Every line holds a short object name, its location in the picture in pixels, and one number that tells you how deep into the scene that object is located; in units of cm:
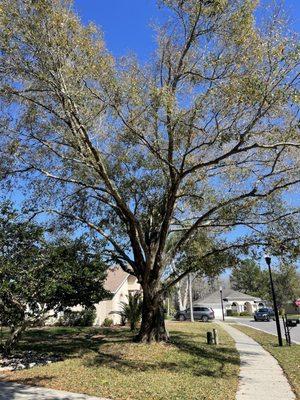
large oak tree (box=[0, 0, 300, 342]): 1247
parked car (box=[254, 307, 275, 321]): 4931
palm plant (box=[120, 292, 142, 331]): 2570
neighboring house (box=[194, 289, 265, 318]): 7612
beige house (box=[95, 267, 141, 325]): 3506
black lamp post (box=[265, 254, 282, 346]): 1883
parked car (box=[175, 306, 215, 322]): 4984
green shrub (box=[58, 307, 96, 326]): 2984
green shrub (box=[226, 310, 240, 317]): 7101
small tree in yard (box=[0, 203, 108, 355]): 1264
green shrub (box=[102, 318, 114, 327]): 3120
